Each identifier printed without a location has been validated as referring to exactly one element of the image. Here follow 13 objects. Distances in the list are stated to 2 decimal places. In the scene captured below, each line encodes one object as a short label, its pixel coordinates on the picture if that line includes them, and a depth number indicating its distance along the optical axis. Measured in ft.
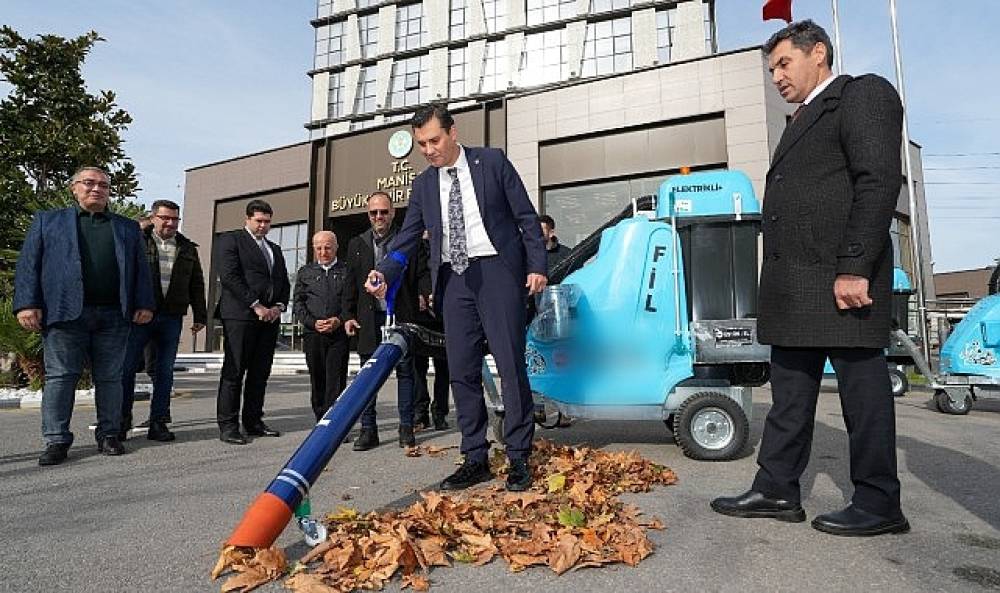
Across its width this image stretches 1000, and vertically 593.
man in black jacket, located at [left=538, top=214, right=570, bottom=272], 20.29
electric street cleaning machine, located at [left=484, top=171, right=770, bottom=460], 13.00
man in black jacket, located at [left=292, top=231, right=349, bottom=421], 15.80
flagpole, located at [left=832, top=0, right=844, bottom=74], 52.04
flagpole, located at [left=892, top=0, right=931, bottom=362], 42.55
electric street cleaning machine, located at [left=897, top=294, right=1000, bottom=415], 22.57
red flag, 54.24
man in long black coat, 7.66
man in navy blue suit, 10.25
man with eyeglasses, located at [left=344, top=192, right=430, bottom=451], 14.83
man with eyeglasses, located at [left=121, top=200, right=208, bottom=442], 16.42
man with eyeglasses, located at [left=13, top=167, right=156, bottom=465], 13.37
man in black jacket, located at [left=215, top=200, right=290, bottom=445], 15.97
